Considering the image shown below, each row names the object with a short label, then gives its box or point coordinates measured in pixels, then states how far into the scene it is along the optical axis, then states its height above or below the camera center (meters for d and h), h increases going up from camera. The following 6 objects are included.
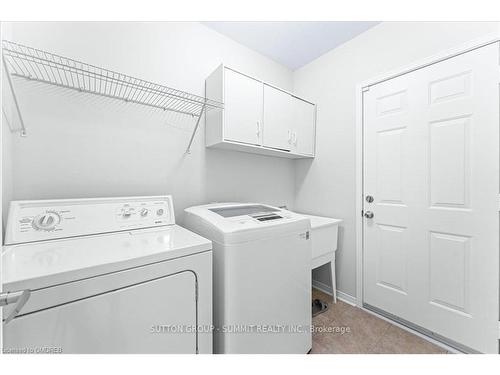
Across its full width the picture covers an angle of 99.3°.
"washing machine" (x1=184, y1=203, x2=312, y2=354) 1.12 -0.54
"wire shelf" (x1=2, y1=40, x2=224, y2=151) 1.22 +0.66
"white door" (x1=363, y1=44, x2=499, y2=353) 1.39 -0.10
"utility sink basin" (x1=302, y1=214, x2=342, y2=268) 1.91 -0.50
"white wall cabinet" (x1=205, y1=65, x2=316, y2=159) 1.70 +0.61
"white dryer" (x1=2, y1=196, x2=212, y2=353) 0.72 -0.37
